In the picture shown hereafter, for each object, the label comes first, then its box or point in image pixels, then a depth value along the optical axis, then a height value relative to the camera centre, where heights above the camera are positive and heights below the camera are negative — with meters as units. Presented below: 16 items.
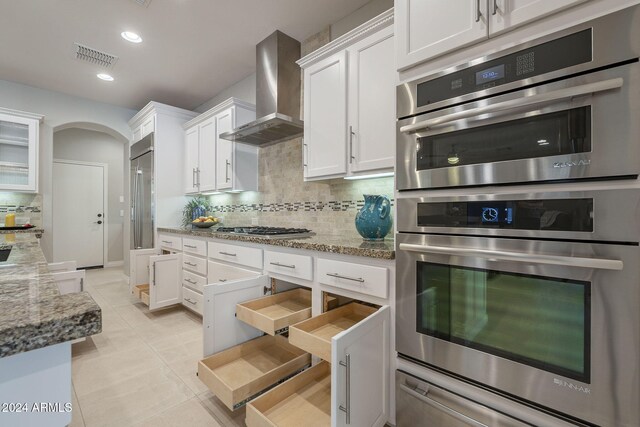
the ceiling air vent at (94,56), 3.00 +1.68
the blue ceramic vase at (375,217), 1.80 -0.03
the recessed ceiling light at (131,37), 2.75 +1.69
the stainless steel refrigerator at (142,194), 3.89 +0.26
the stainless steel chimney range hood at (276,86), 2.66 +1.19
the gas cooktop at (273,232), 2.19 -0.17
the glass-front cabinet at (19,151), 3.66 +0.79
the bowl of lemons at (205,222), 3.33 -0.11
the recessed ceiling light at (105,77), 3.54 +1.67
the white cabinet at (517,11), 0.99 +0.72
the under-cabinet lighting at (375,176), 1.87 +0.25
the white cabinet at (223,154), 3.19 +0.68
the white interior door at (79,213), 5.43 -0.01
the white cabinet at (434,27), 1.15 +0.79
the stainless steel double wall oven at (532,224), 0.88 -0.04
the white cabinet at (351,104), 1.78 +0.73
